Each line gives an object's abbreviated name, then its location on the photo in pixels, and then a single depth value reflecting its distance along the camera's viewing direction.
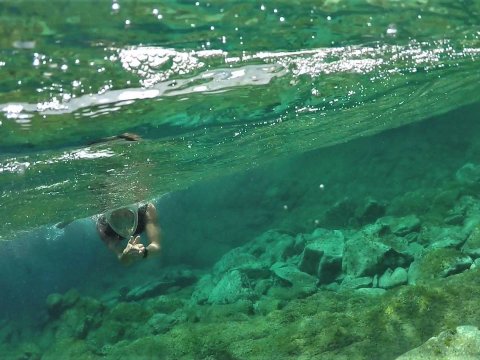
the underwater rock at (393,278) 11.68
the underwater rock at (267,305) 11.93
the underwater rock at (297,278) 12.80
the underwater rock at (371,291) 11.11
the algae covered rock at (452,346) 6.78
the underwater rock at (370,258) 12.59
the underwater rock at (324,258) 13.95
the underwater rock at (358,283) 12.24
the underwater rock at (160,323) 13.23
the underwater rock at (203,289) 16.11
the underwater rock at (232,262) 18.50
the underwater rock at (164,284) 19.22
